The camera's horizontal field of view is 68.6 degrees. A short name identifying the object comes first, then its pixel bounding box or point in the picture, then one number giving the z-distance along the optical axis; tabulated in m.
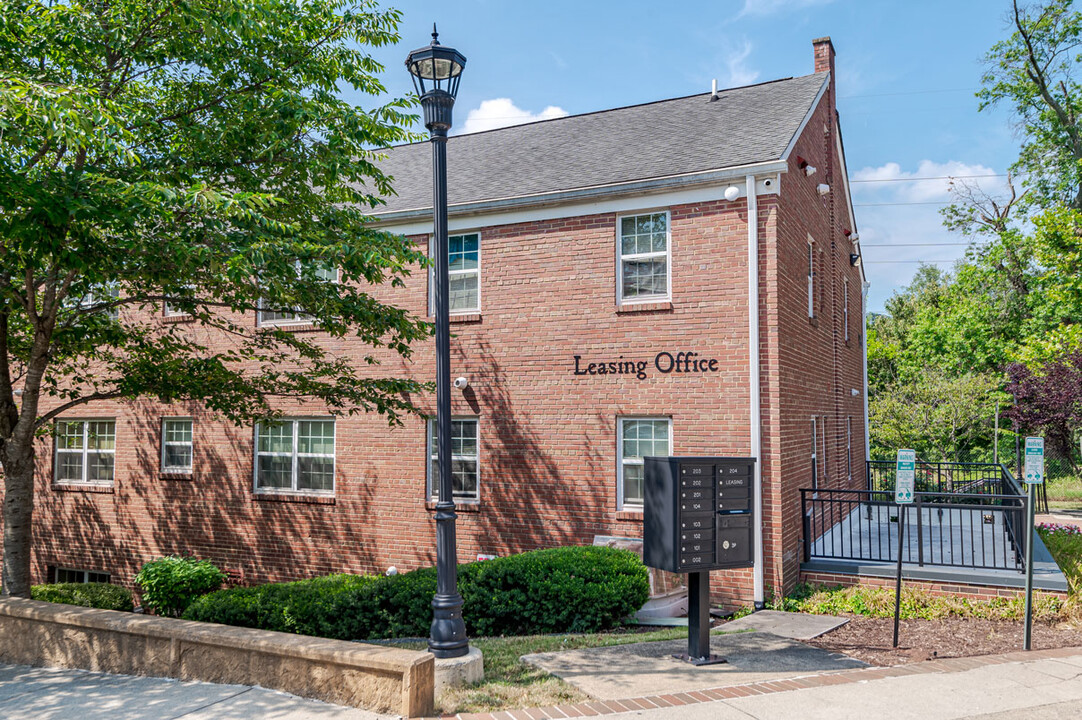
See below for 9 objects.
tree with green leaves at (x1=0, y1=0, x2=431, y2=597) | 7.68
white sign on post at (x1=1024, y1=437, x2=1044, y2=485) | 8.41
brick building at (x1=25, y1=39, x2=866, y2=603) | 11.48
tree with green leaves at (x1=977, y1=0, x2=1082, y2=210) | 27.53
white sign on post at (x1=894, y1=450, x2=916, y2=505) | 8.48
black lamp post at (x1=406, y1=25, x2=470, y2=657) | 6.68
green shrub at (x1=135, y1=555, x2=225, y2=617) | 13.06
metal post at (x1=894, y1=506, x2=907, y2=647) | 8.24
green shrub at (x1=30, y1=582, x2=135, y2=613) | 12.73
